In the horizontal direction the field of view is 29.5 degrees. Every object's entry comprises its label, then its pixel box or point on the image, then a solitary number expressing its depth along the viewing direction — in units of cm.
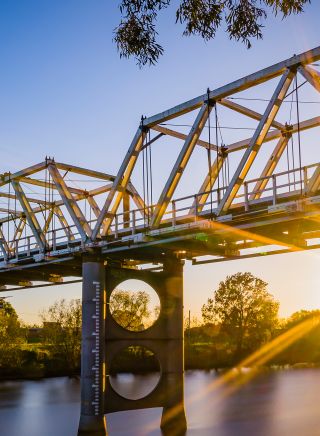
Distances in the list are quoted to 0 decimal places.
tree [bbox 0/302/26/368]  7162
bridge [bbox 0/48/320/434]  2241
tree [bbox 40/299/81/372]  7744
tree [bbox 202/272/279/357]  8744
